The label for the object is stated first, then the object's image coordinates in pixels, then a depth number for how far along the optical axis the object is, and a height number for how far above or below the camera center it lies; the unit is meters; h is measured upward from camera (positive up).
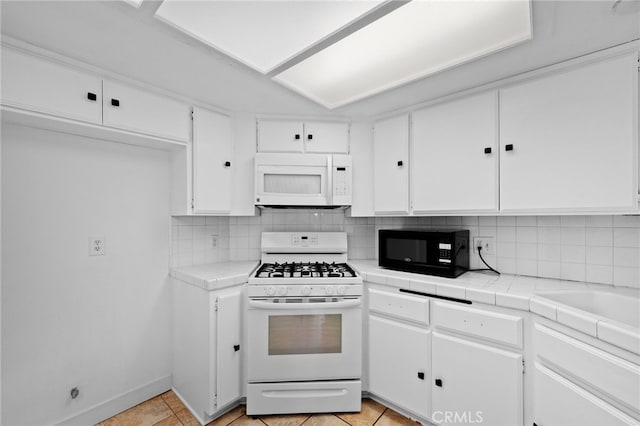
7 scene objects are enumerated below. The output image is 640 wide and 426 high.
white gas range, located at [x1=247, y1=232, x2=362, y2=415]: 1.79 -0.90
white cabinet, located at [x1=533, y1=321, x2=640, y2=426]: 0.99 -0.71
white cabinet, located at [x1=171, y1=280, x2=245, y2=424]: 1.73 -0.93
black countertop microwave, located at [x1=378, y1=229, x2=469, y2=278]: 1.78 -0.28
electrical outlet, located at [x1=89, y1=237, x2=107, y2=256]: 1.78 -0.23
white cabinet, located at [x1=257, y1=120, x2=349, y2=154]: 2.25 +0.64
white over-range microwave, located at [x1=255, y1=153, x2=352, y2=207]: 2.17 +0.26
